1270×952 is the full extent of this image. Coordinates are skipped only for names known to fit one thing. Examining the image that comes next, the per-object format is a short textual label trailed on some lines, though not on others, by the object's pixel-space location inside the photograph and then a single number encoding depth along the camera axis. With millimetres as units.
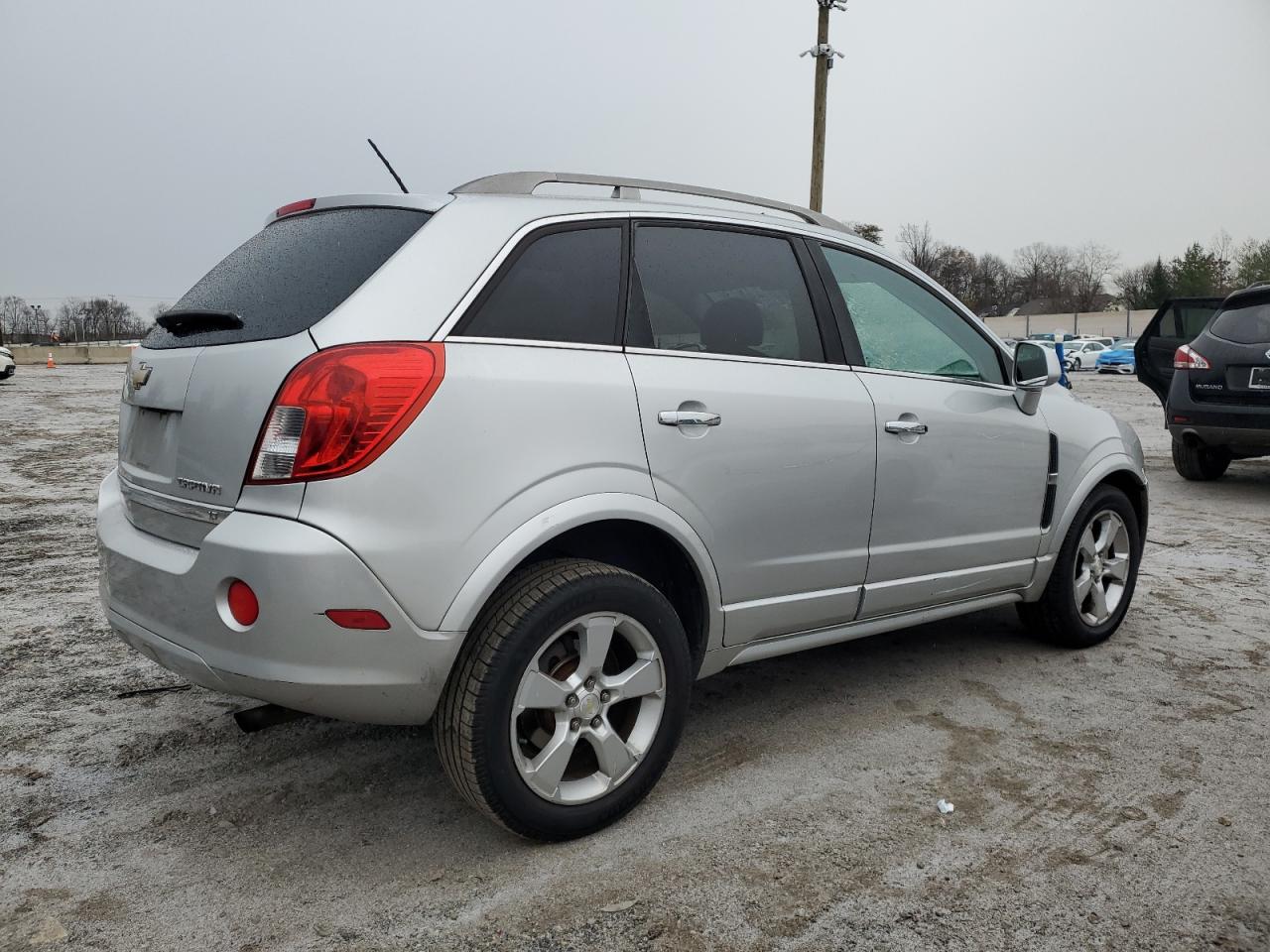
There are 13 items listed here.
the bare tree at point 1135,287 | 84062
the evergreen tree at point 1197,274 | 74438
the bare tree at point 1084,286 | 92875
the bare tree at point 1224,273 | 74875
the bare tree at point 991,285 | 92038
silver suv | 2439
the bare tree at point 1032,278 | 97375
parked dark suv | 8594
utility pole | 18391
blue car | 41562
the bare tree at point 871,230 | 46356
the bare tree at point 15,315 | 90562
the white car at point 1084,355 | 45250
